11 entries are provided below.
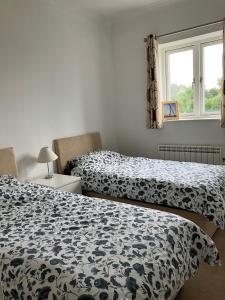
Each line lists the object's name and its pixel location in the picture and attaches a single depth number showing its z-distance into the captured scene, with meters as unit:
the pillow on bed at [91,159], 3.19
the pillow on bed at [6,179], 2.25
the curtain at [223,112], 3.13
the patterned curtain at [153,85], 3.55
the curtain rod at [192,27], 3.08
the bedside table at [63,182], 2.65
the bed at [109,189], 2.21
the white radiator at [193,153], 3.34
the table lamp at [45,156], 2.82
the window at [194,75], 3.39
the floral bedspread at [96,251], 1.07
